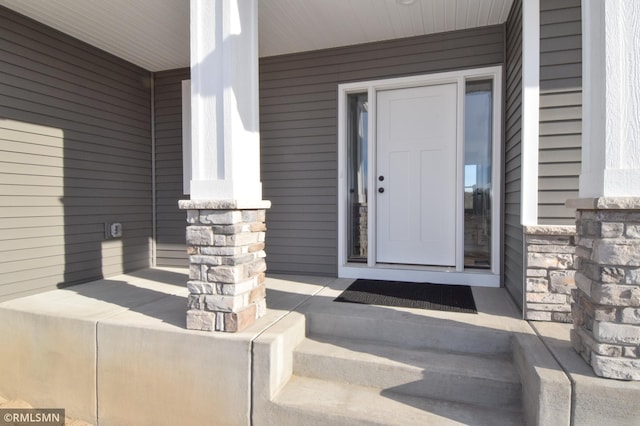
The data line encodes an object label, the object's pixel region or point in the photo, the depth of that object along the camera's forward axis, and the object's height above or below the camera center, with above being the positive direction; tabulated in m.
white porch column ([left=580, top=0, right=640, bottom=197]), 1.55 +0.46
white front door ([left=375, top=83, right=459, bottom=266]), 3.33 +0.27
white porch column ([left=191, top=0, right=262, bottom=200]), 2.15 +0.63
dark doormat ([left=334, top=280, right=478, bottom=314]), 2.58 -0.71
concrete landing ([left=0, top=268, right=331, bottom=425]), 2.05 -0.97
